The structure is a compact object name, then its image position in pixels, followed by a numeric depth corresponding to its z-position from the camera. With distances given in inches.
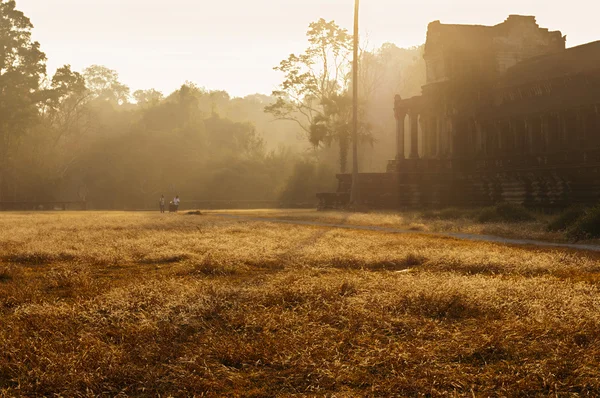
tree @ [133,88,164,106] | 5458.2
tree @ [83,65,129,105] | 4948.3
